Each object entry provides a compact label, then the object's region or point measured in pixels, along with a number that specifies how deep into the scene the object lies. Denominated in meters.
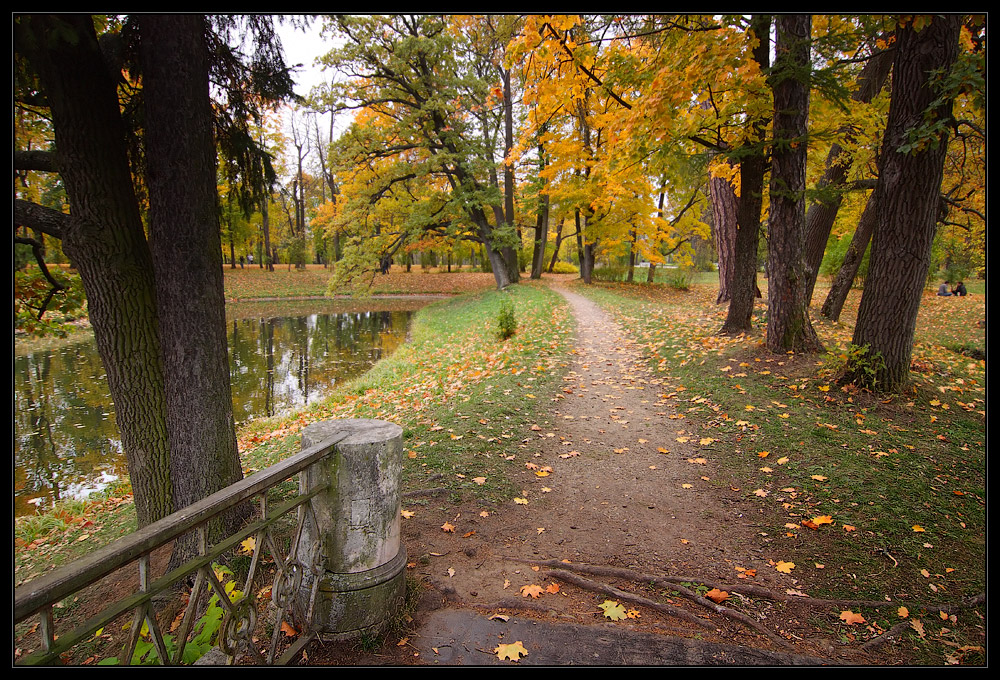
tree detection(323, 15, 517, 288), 16.28
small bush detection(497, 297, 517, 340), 10.94
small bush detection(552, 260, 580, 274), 39.21
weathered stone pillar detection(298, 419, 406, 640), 2.66
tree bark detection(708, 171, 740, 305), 12.30
